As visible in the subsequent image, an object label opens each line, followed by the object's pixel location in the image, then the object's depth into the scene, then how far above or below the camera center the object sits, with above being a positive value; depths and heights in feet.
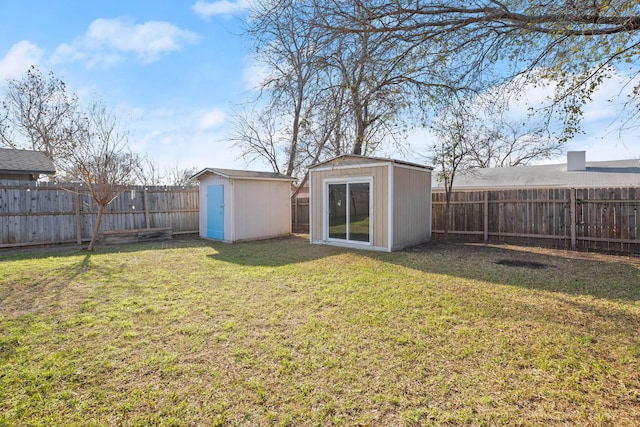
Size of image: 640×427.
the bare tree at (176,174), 63.52 +8.15
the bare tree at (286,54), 13.52 +8.03
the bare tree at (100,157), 25.58 +5.41
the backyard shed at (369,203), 24.73 +0.83
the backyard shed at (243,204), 30.66 +0.96
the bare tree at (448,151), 28.45 +5.80
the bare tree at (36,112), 45.16 +15.12
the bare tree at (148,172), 54.15 +7.74
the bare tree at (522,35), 11.17 +6.97
